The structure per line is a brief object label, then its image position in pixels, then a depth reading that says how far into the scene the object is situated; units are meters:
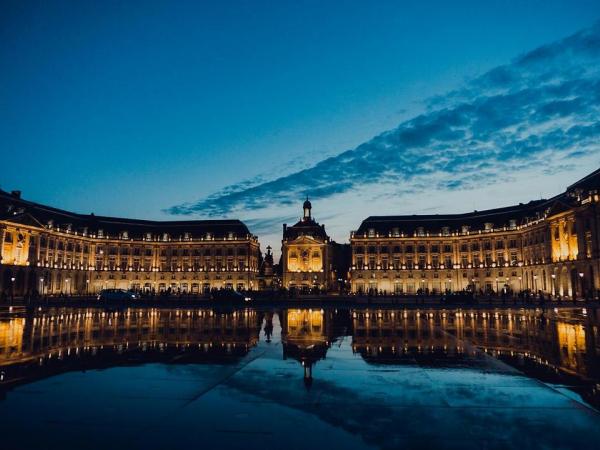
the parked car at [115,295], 52.69
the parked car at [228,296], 47.47
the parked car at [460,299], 47.69
